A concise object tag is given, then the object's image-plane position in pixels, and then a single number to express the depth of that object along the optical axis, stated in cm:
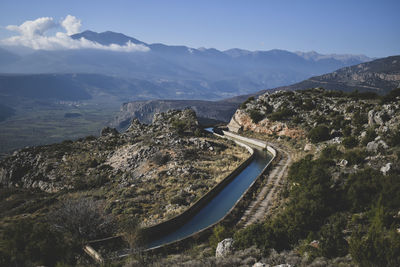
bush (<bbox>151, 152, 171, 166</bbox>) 3756
